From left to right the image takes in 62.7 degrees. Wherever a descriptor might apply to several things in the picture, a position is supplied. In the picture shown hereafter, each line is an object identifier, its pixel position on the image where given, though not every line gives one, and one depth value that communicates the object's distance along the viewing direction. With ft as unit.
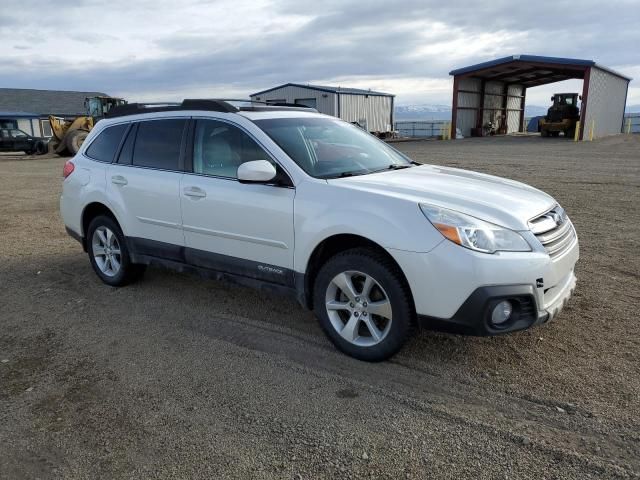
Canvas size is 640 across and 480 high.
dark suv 97.86
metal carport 106.52
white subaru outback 10.79
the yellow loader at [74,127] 84.99
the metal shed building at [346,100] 118.62
